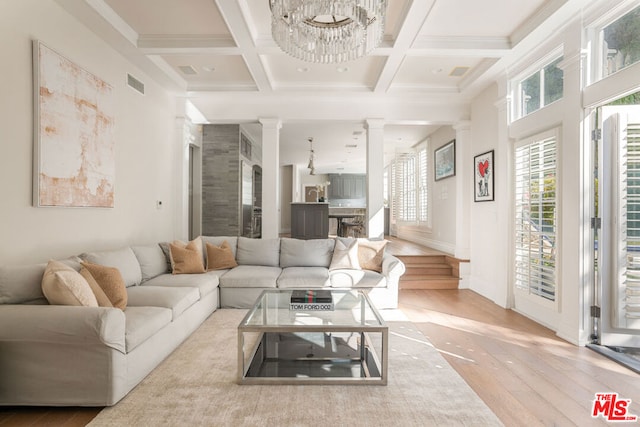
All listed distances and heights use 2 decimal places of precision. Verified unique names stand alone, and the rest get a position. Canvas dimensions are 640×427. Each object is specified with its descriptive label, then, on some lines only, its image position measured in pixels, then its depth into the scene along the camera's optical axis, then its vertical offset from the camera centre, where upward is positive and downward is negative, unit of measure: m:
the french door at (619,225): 3.03 -0.08
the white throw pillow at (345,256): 4.56 -0.55
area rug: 2.00 -1.15
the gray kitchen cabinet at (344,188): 14.93 +1.10
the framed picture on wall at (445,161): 6.39 +1.05
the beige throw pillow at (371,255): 4.57 -0.53
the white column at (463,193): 5.82 +0.35
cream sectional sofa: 2.10 -0.81
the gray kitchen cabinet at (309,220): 8.00 -0.14
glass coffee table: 2.38 -1.07
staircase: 5.57 -0.95
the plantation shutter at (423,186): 8.20 +0.67
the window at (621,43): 2.84 +1.45
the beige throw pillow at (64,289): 2.31 -0.50
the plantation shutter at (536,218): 3.72 -0.03
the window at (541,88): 3.70 +1.43
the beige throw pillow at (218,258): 4.55 -0.57
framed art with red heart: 4.95 +0.55
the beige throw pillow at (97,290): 2.59 -0.57
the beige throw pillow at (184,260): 4.19 -0.56
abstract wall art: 2.93 +0.72
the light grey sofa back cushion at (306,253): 4.84 -0.54
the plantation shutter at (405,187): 9.23 +0.76
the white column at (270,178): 5.76 +0.58
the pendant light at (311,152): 9.07 +1.83
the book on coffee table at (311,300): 2.88 -0.74
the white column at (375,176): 5.75 +0.63
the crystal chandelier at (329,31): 2.46 +1.43
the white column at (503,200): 4.50 +0.19
